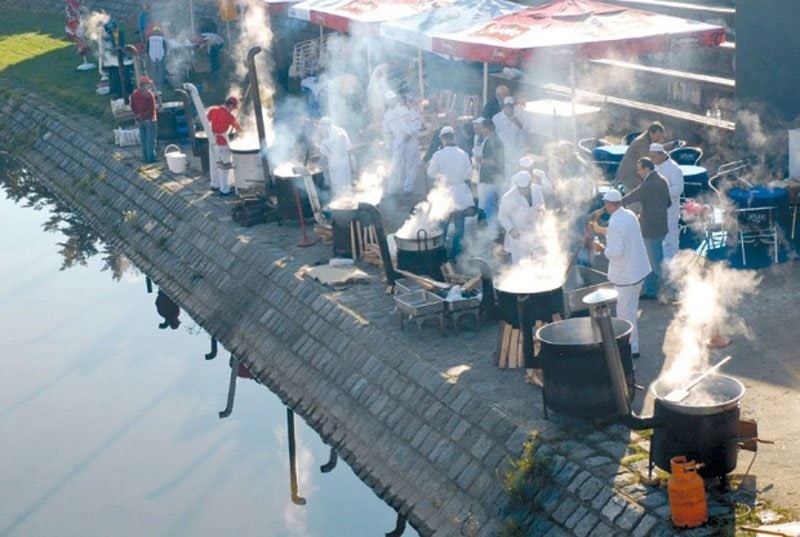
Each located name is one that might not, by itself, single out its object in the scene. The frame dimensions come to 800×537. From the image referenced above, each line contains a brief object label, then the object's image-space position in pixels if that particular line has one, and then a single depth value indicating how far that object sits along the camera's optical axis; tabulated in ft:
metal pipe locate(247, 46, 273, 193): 69.46
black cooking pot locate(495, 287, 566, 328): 44.37
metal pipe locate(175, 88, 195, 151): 80.43
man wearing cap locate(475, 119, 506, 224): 59.36
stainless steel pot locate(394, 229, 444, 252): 53.47
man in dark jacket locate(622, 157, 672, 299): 48.26
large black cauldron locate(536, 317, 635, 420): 38.73
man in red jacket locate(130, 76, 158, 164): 82.48
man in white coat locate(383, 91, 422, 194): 69.56
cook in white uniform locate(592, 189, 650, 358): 43.86
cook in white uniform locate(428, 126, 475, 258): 58.65
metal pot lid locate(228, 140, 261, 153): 71.56
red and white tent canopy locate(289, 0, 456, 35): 78.48
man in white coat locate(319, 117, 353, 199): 66.18
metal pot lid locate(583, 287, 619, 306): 36.94
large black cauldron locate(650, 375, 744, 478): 34.35
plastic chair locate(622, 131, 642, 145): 66.77
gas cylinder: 32.58
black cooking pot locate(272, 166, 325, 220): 67.26
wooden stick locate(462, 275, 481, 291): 50.21
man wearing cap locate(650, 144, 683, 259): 50.70
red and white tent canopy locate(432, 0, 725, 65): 61.05
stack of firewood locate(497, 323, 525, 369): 44.93
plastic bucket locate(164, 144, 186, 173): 82.79
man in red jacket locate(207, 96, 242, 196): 73.82
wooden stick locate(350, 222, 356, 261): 59.72
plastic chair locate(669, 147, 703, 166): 61.72
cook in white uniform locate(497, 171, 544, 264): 50.26
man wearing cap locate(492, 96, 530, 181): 63.82
